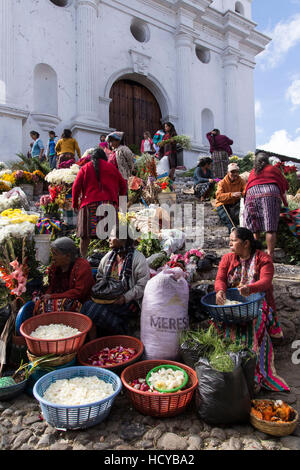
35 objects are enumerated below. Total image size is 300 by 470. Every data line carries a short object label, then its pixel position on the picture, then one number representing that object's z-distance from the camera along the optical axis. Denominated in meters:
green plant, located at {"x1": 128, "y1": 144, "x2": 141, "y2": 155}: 11.56
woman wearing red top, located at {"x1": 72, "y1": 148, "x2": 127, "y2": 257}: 4.19
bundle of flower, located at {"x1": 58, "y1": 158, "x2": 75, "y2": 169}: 7.76
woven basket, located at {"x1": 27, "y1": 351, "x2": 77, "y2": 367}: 2.57
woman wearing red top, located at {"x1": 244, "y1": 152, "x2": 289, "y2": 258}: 4.14
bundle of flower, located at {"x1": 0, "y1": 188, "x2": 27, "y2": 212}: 4.49
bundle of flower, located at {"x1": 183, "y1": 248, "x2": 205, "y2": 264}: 4.48
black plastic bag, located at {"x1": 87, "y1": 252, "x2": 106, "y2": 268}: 4.50
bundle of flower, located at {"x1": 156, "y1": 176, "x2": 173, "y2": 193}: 6.84
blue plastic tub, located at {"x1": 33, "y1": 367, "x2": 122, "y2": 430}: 2.10
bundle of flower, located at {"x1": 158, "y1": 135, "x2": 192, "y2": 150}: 7.94
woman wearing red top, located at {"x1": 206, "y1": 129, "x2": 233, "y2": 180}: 9.06
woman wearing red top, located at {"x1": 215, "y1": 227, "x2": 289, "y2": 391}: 2.66
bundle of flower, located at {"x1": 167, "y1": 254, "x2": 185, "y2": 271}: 4.16
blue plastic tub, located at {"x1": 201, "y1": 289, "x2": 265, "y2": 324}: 2.64
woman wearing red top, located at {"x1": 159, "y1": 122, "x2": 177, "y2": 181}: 8.05
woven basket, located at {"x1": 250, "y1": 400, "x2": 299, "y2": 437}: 2.06
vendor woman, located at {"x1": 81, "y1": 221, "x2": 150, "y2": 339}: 3.14
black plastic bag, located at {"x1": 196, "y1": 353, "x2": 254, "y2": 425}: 2.20
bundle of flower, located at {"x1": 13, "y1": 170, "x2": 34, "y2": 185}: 7.29
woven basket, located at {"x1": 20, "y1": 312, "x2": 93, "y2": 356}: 2.56
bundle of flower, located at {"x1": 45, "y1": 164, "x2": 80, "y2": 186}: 6.41
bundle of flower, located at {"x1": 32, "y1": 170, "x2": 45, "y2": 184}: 7.64
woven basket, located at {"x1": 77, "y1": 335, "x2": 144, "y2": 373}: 2.74
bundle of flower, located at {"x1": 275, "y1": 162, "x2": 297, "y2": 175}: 7.71
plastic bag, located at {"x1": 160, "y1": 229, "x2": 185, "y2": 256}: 4.89
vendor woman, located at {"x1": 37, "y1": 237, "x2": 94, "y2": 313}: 3.13
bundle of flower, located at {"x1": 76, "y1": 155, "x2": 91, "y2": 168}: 6.00
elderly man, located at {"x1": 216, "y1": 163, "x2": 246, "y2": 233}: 5.36
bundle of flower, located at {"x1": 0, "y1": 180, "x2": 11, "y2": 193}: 6.86
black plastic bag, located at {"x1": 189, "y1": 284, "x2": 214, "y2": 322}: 3.41
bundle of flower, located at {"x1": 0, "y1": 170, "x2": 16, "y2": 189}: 7.16
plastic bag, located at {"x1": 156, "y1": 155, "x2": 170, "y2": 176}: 7.95
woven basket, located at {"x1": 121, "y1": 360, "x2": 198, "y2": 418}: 2.26
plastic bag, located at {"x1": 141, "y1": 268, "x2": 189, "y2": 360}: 2.90
